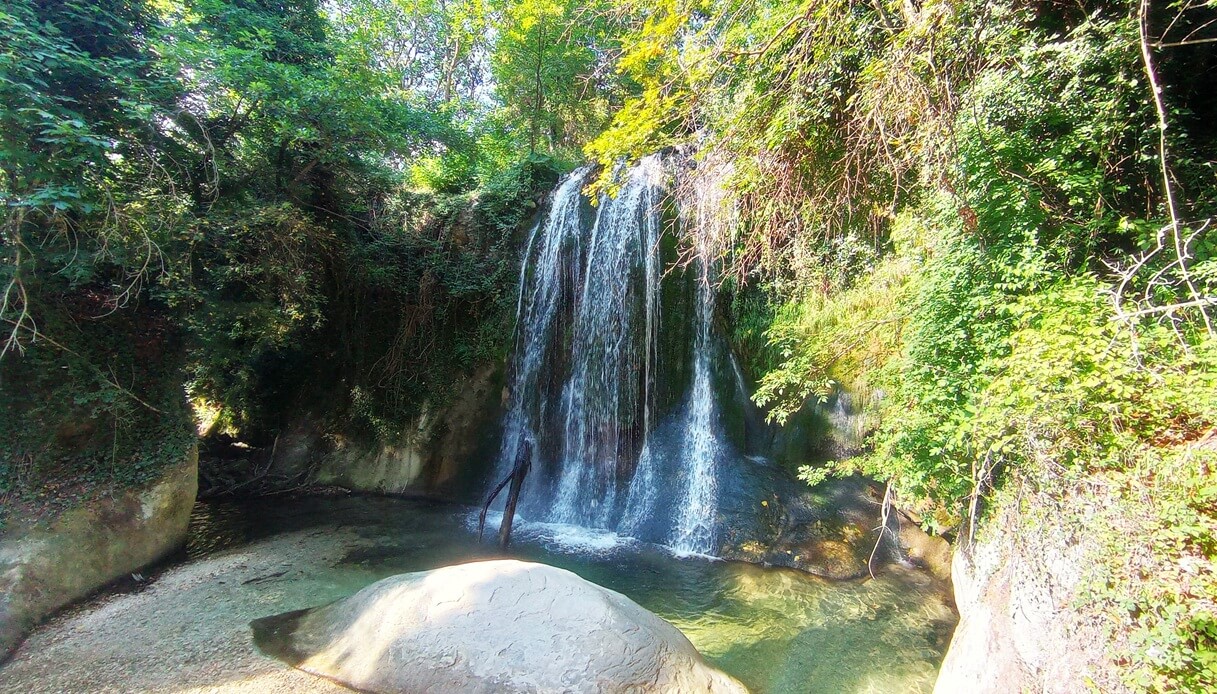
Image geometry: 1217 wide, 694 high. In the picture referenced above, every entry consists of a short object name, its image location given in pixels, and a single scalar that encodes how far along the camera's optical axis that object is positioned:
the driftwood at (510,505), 5.47
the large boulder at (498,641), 2.71
